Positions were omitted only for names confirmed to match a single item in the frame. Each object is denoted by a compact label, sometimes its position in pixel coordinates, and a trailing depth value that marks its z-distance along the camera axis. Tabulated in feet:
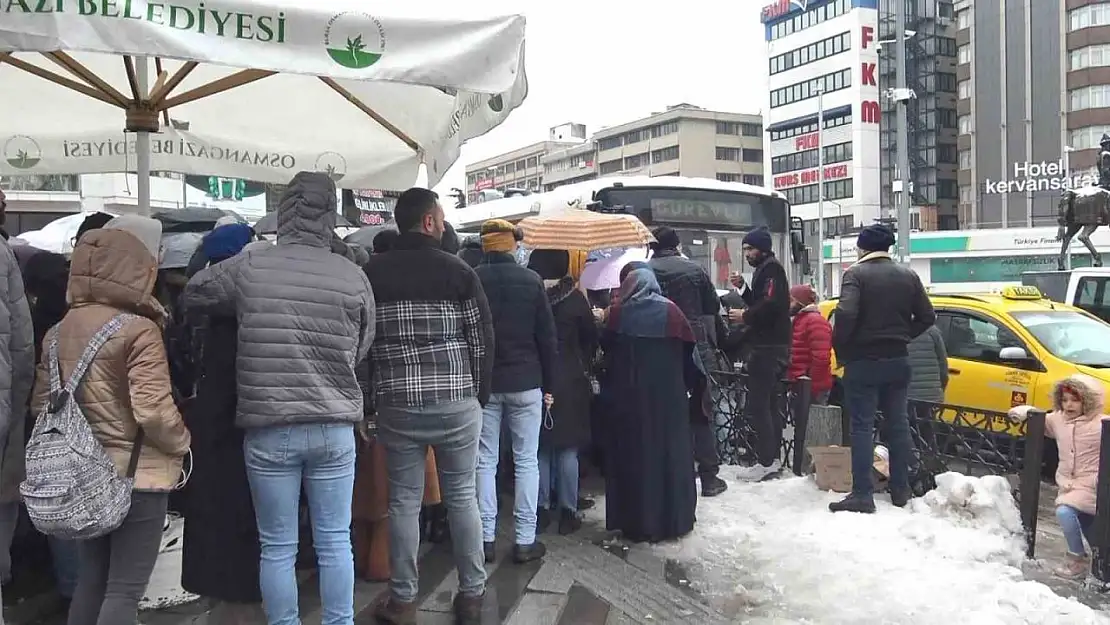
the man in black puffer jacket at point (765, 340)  24.67
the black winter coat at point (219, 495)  11.97
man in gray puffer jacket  11.57
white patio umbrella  10.79
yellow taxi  28.43
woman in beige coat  11.09
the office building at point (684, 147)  329.93
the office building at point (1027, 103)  203.51
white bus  37.19
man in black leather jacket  21.45
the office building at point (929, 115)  253.03
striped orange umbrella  23.39
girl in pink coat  18.88
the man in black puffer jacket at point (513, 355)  16.85
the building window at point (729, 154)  336.29
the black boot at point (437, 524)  18.89
